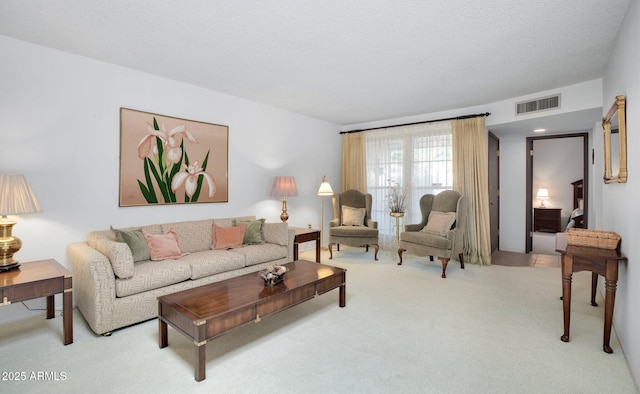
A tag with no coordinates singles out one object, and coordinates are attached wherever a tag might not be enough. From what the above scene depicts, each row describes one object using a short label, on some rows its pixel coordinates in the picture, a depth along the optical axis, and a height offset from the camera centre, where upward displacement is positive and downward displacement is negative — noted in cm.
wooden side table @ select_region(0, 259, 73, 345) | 217 -64
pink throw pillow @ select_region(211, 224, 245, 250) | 384 -50
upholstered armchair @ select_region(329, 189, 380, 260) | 515 -43
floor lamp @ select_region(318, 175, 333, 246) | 552 +14
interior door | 556 +18
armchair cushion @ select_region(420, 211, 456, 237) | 459 -38
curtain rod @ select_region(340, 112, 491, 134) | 491 +132
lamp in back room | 830 +8
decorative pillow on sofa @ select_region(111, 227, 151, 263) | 302 -45
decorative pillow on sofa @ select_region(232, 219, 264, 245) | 404 -46
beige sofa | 250 -70
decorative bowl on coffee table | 263 -66
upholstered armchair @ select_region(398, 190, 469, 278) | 429 -47
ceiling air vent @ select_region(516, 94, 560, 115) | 415 +128
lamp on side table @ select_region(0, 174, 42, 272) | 236 -8
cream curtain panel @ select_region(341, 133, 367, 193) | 618 +70
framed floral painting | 344 +45
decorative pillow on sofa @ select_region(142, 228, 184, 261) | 317 -51
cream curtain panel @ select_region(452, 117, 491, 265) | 487 +25
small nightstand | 792 -56
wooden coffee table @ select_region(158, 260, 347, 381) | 198 -76
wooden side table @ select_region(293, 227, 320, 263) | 435 -58
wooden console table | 222 -52
